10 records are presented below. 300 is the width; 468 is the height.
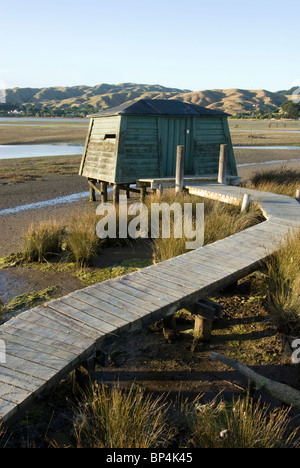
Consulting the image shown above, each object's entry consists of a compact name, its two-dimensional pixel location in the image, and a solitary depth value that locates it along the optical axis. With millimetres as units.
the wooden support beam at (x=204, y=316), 5047
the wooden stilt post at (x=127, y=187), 14025
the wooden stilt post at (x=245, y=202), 8914
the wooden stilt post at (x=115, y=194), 12694
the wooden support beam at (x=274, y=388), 3924
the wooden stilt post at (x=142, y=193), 13188
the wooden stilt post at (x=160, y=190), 10958
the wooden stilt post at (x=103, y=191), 13578
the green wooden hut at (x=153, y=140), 11938
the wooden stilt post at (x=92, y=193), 14459
